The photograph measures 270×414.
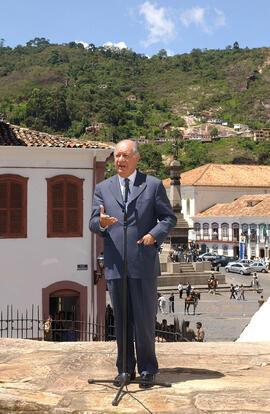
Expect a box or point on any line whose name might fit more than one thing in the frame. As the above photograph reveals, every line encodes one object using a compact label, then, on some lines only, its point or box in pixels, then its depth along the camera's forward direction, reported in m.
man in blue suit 4.45
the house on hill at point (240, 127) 154.88
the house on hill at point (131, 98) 172.62
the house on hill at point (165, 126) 153.75
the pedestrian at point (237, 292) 32.16
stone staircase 37.31
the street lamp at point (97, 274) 15.90
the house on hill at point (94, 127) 135.25
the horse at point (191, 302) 27.30
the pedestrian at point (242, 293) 31.59
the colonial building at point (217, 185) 71.94
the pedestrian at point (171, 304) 27.52
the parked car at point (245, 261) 49.44
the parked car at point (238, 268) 45.29
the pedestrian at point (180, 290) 33.06
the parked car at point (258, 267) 47.51
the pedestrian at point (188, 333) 13.50
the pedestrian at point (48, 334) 12.88
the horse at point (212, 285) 34.50
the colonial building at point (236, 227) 55.16
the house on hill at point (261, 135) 132.75
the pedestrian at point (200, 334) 16.27
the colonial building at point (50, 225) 15.91
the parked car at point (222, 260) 50.41
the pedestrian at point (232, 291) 32.46
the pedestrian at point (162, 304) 27.86
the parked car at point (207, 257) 51.23
